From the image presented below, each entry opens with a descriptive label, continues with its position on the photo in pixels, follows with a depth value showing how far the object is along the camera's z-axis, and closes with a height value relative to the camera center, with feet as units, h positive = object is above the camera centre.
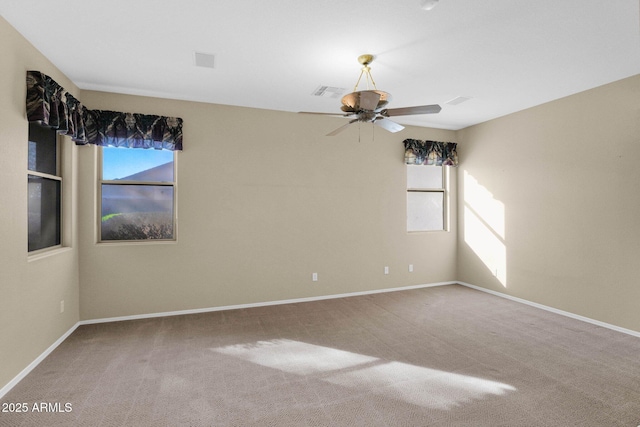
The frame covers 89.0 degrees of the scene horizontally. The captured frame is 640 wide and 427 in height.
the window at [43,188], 9.90 +0.92
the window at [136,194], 13.26 +0.90
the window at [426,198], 18.48 +0.93
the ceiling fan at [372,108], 8.70 +2.99
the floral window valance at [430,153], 17.67 +3.42
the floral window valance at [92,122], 9.08 +3.35
